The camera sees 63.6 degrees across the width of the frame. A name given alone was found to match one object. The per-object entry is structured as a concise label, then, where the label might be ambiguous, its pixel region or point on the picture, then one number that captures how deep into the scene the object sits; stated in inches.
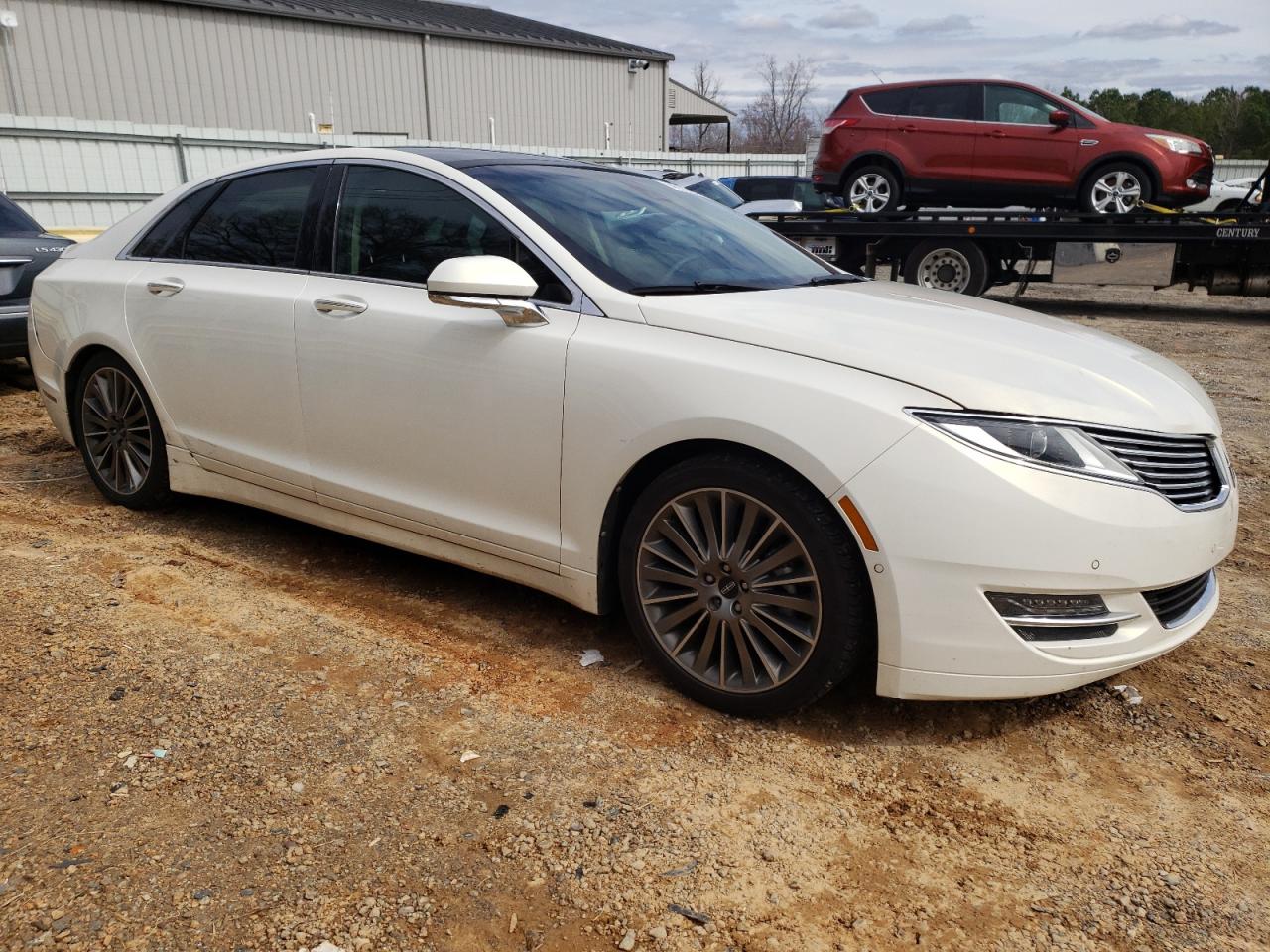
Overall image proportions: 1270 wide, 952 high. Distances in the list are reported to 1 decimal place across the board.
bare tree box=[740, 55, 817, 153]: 2534.4
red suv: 477.0
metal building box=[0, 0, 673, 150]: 905.5
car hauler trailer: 462.9
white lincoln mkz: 102.0
